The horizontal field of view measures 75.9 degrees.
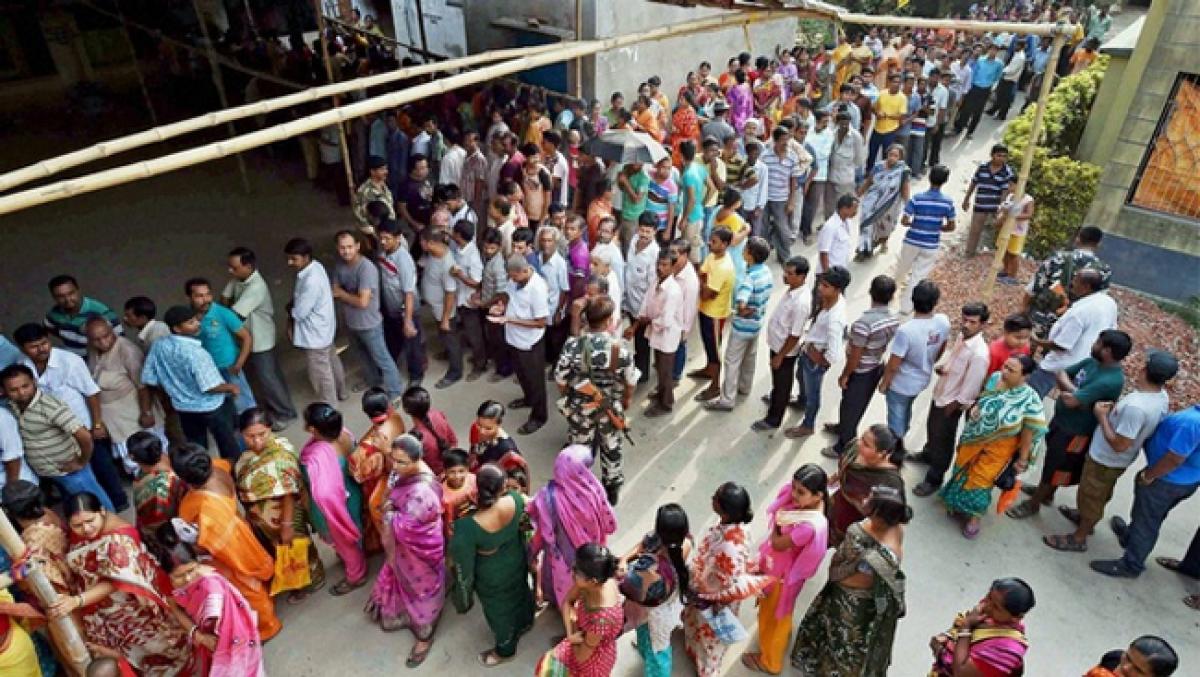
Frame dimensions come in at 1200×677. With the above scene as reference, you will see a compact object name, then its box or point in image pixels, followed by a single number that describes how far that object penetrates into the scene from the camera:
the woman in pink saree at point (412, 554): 3.74
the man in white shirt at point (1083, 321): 5.11
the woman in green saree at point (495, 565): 3.53
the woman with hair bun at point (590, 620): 3.12
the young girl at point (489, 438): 4.16
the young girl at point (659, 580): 3.33
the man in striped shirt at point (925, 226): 6.94
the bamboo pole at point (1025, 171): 5.85
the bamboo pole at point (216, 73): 9.23
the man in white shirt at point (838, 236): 6.51
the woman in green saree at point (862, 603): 3.30
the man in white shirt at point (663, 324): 5.55
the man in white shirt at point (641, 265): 5.85
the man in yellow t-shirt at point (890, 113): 9.67
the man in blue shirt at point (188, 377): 4.70
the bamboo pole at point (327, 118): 2.69
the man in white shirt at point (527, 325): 5.38
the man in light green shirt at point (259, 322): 5.23
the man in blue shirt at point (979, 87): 11.75
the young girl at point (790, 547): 3.59
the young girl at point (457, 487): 3.75
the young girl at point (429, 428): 4.19
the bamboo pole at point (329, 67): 8.17
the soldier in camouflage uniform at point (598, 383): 4.68
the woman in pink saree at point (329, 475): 4.02
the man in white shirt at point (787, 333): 5.25
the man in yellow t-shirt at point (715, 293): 5.67
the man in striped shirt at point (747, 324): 5.52
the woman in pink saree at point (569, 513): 3.72
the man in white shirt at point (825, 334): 5.08
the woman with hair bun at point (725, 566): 3.42
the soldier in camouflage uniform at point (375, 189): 6.80
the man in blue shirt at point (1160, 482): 4.19
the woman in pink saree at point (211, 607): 3.34
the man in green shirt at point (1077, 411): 4.51
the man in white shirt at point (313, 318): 5.28
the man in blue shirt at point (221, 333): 4.98
